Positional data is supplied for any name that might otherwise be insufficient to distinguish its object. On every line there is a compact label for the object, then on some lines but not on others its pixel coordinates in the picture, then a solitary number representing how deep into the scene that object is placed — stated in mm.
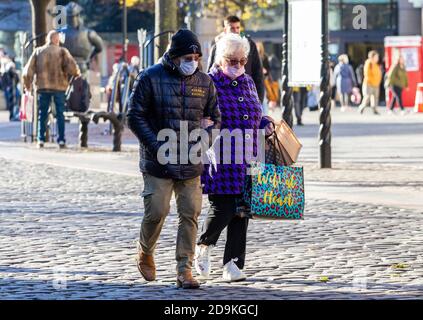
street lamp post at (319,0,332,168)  19094
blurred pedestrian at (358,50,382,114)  39531
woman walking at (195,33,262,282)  9977
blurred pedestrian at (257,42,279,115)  26828
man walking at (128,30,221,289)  9508
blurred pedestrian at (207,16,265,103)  14930
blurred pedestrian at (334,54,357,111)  43281
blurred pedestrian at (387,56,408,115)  39375
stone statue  32406
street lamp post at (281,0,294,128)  20172
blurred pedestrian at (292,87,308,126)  32562
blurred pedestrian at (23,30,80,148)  23016
